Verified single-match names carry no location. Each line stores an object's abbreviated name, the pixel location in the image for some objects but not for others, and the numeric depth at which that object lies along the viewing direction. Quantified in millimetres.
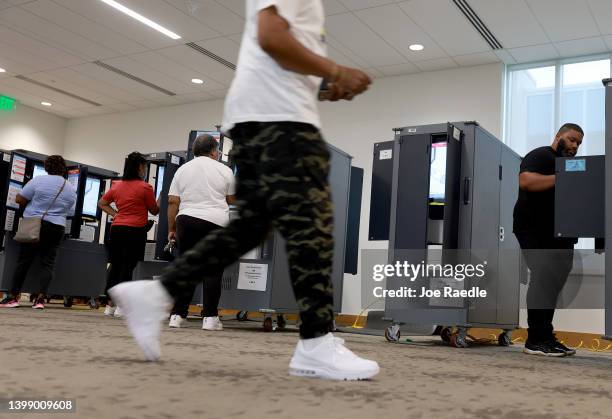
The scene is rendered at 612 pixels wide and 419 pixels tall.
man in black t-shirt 3586
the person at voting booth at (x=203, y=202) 3791
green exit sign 10180
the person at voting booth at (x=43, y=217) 5117
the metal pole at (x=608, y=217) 2861
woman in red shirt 4680
